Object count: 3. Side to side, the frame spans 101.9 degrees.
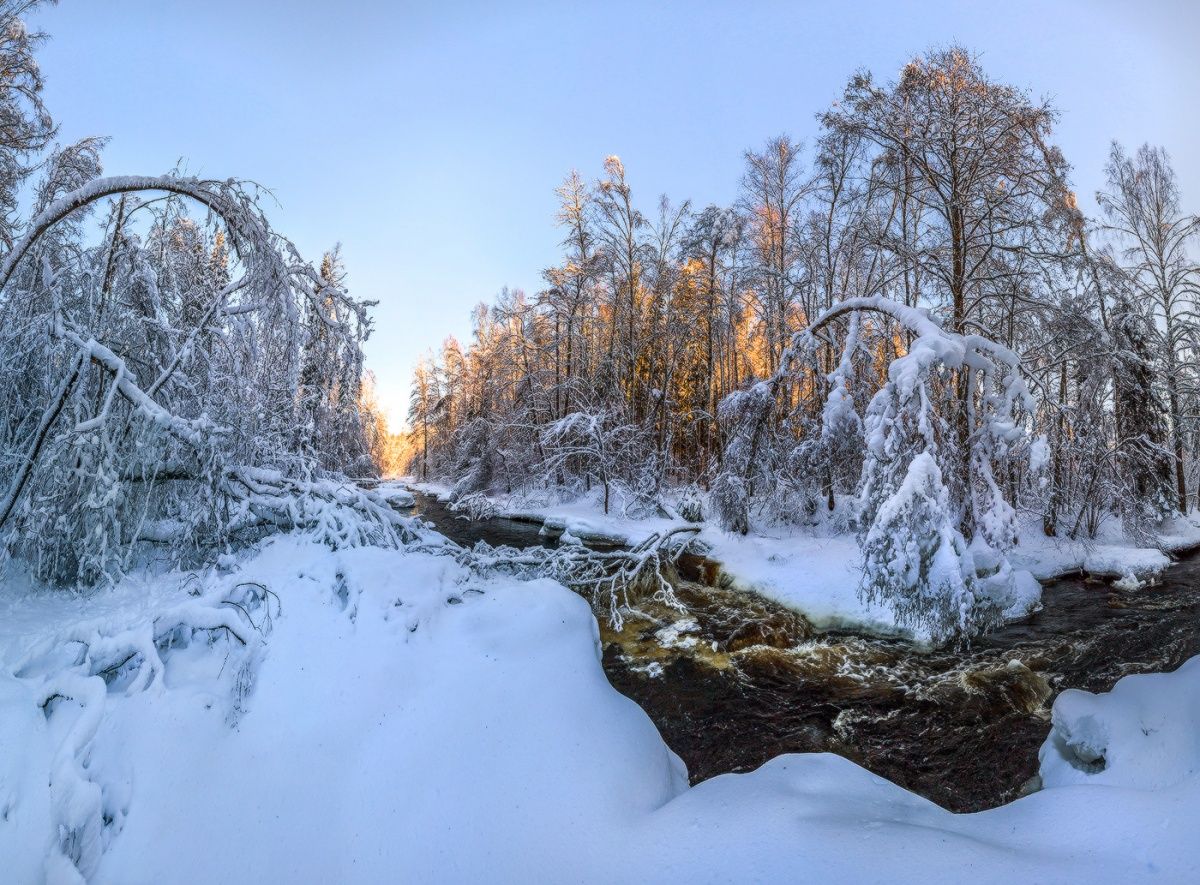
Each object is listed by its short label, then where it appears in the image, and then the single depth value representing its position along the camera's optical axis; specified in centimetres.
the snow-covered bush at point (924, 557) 336
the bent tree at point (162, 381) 337
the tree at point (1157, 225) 1340
